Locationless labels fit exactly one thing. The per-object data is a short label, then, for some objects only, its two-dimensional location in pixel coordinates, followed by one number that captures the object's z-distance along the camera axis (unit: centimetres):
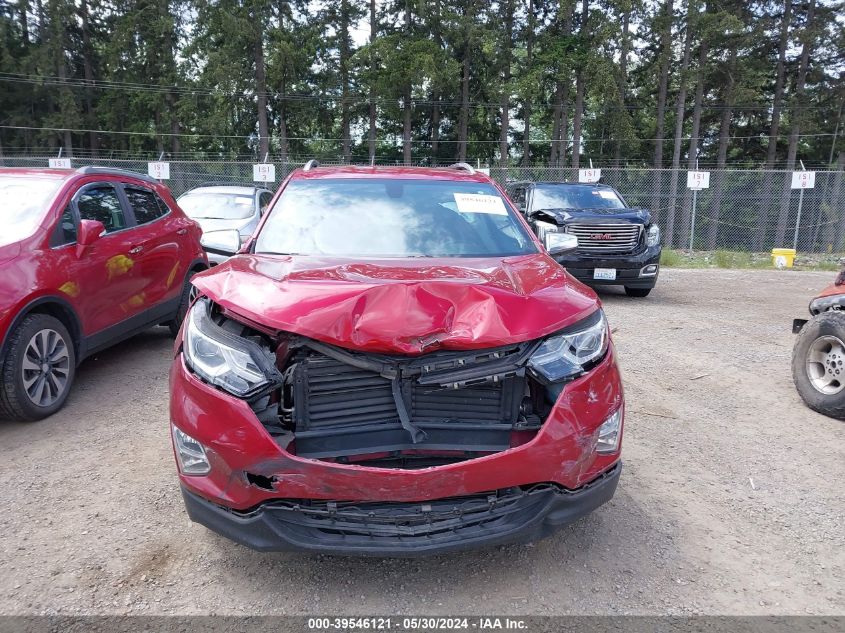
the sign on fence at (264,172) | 1880
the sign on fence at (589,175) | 1916
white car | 962
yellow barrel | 1606
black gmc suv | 953
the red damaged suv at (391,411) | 218
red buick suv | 404
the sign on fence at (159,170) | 1847
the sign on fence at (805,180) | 1708
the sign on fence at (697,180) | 1614
